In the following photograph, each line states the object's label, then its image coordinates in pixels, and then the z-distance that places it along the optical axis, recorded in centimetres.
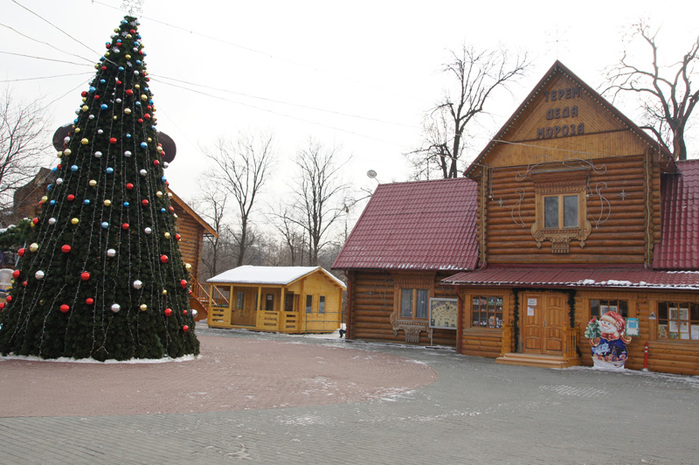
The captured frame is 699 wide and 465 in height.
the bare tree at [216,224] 4516
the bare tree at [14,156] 2433
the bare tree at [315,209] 4450
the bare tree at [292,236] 4676
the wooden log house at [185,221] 2520
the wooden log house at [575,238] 1556
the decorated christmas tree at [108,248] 1261
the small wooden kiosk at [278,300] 2772
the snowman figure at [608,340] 1559
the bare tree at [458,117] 3388
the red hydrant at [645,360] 1538
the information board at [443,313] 1995
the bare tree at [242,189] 4234
